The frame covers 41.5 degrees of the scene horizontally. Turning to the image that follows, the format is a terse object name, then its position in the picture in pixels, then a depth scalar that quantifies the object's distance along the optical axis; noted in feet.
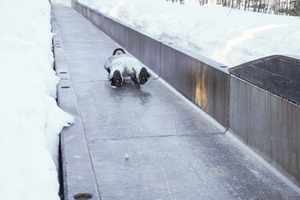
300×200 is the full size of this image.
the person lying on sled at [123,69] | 23.76
